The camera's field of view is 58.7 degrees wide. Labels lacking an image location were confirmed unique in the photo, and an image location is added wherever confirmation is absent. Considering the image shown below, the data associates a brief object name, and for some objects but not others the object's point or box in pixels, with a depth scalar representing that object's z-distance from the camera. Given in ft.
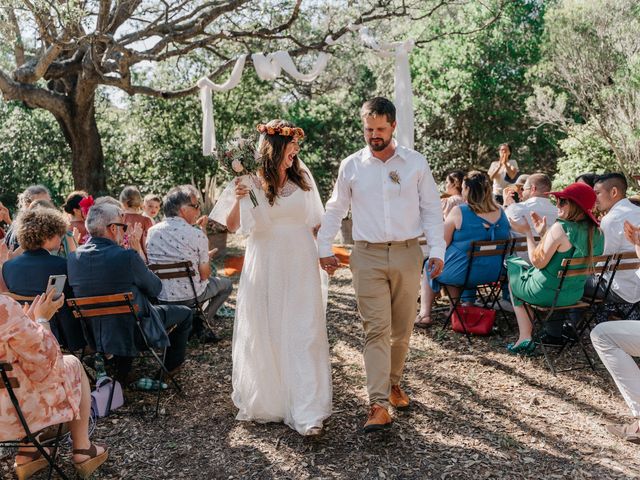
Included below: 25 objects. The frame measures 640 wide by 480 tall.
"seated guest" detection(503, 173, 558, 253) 19.21
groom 12.09
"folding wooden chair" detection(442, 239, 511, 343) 18.02
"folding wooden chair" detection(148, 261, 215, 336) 16.93
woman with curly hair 13.21
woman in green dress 14.73
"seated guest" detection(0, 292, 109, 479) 9.26
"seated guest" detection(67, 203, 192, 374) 13.19
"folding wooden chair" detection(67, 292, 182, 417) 12.89
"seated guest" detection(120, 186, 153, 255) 21.02
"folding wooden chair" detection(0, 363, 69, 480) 9.35
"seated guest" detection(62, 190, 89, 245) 19.85
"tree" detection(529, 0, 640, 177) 37.76
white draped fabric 27.25
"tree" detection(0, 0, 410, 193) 26.71
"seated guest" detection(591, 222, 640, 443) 11.82
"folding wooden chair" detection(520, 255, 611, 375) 14.99
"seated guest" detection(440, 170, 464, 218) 21.54
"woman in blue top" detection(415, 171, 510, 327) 18.61
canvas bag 13.89
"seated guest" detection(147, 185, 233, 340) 17.56
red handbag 18.48
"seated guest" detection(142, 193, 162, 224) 23.59
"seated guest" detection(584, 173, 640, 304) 16.21
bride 12.42
